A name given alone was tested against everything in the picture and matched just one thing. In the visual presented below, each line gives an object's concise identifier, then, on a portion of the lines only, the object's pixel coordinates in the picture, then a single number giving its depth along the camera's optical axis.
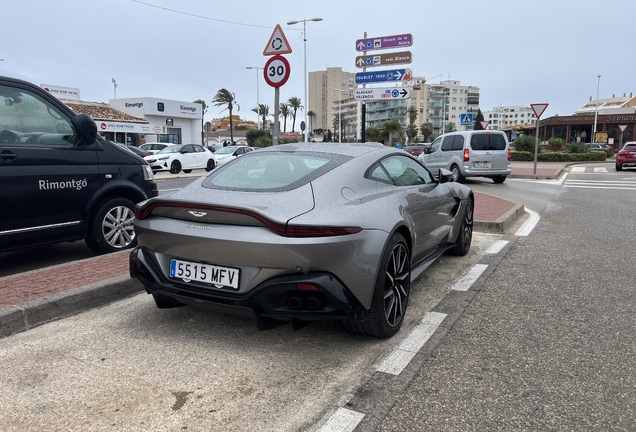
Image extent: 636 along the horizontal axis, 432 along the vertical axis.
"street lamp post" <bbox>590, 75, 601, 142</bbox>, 65.06
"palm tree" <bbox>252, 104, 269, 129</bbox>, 89.62
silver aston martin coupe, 2.89
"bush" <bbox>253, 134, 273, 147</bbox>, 50.91
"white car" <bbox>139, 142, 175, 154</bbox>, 28.56
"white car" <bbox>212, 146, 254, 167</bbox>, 25.56
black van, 4.57
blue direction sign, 20.30
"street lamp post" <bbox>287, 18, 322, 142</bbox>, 27.20
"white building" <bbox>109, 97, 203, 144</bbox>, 42.53
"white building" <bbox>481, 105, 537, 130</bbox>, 174.30
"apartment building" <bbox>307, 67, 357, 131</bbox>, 153.25
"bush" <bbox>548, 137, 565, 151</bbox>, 38.15
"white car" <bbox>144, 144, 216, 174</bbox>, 22.23
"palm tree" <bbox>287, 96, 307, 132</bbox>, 107.81
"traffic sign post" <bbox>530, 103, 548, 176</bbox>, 20.06
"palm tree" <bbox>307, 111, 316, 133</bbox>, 135.27
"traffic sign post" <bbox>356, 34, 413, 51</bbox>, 21.38
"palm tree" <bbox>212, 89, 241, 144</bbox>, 71.19
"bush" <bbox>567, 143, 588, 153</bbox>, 35.41
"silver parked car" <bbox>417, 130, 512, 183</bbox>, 16.52
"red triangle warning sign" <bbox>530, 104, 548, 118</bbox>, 20.06
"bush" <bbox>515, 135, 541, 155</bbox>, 36.28
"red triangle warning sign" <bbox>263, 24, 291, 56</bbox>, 8.27
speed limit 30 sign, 8.26
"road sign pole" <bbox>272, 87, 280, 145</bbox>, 8.51
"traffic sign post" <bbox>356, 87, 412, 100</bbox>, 19.28
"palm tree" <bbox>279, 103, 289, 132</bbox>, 104.88
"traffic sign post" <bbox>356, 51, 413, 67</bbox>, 21.66
